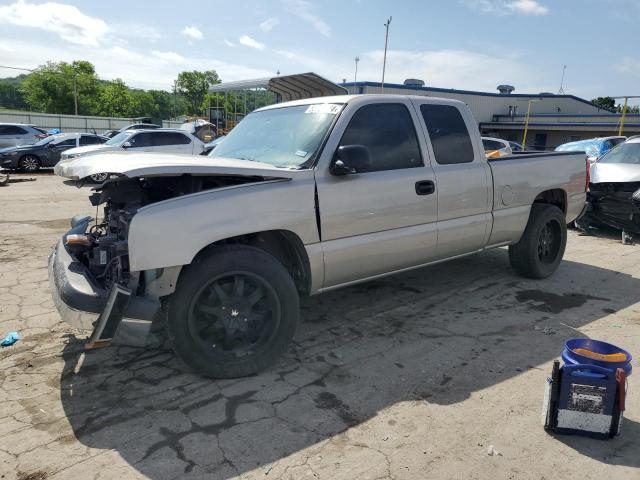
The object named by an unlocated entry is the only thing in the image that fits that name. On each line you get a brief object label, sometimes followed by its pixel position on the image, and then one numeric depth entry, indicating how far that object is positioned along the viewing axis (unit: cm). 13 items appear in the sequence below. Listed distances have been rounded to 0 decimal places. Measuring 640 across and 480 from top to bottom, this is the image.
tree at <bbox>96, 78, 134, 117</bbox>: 8681
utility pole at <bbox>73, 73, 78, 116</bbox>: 6937
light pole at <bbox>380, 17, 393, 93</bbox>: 3844
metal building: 3189
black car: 1830
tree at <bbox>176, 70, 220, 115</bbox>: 10544
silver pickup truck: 307
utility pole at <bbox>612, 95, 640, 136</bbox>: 1909
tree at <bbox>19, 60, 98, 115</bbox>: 7556
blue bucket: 278
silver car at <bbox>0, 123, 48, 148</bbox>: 2259
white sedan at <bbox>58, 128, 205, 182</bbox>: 1645
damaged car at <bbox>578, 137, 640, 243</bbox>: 816
